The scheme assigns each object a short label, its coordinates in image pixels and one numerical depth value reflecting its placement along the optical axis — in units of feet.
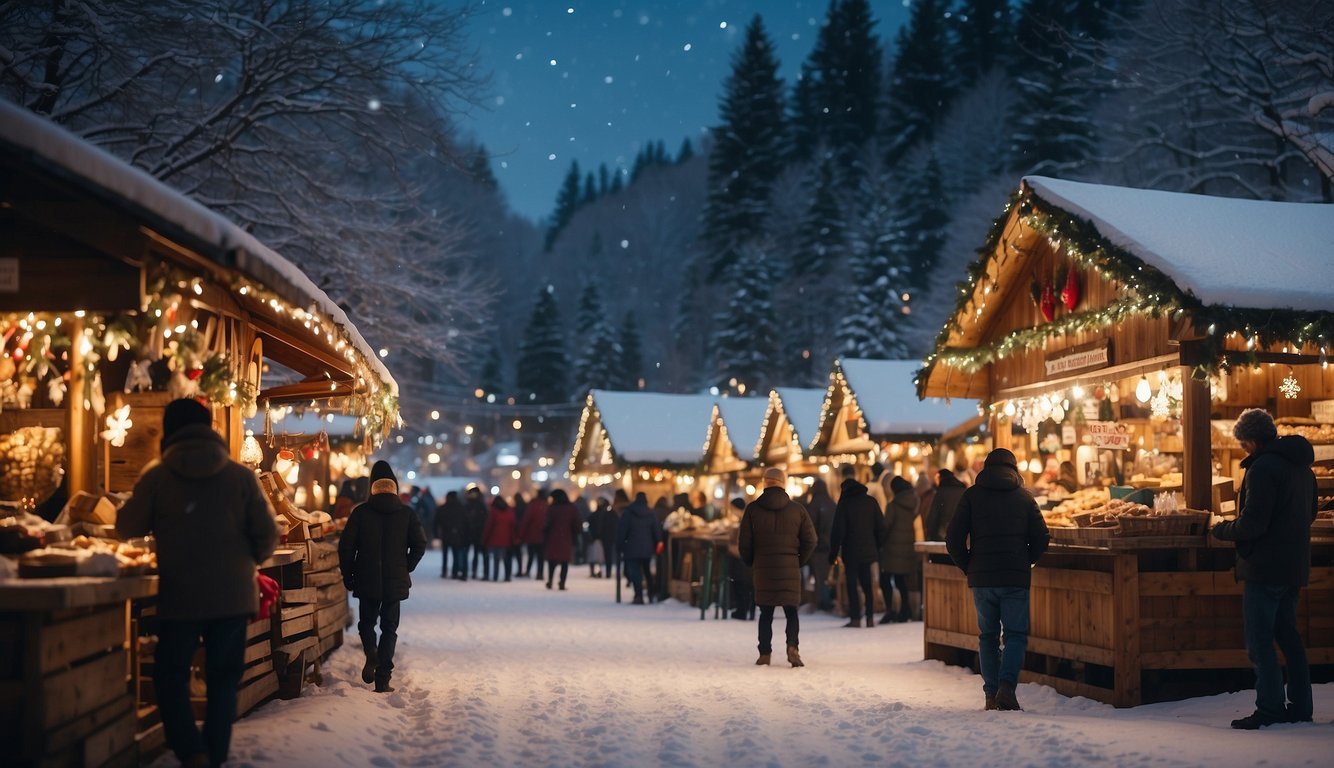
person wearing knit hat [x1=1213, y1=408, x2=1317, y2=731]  28.55
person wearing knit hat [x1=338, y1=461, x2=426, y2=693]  36.27
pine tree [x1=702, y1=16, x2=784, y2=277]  236.84
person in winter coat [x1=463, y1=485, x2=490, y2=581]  98.17
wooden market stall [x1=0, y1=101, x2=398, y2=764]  19.98
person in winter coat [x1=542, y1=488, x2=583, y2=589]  90.12
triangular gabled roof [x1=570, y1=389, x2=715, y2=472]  130.00
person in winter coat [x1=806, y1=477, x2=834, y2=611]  67.67
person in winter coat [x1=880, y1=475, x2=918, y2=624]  60.90
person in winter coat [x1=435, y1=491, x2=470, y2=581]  98.84
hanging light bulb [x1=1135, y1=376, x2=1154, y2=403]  45.47
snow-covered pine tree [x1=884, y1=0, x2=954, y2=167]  225.15
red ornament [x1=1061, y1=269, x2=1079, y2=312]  46.42
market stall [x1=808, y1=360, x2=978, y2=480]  84.28
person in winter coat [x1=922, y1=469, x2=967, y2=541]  56.03
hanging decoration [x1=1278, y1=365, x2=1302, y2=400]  45.37
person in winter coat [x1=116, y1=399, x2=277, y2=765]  22.35
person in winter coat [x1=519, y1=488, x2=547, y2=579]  97.86
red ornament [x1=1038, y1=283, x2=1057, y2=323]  48.32
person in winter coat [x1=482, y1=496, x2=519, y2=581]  99.60
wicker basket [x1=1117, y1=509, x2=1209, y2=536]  34.17
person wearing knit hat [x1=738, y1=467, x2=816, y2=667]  43.60
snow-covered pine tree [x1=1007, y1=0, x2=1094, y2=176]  159.02
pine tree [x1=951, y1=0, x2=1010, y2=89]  228.84
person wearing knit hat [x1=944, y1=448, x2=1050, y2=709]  32.53
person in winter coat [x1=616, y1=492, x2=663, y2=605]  78.33
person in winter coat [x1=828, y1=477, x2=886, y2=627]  59.72
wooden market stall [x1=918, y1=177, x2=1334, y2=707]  34.47
